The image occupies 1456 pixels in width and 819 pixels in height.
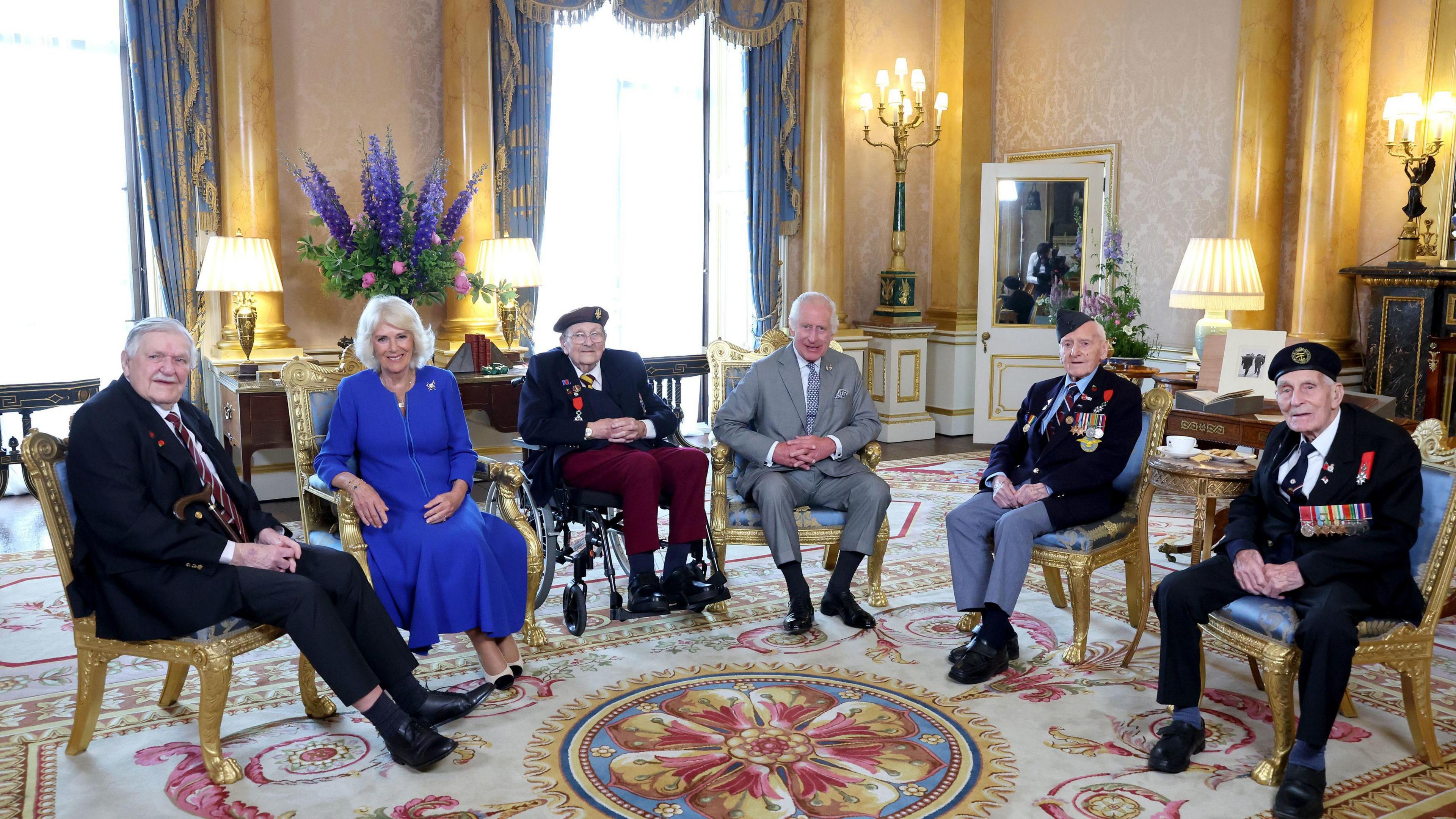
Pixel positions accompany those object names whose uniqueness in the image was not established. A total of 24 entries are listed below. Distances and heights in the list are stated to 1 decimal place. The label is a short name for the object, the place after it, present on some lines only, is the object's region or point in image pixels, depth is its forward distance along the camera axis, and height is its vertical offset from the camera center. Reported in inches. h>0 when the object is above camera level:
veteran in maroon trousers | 163.5 -27.2
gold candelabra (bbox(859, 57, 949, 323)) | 324.2 +24.3
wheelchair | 163.8 -41.1
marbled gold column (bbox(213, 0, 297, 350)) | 239.0 +31.8
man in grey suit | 165.9 -26.8
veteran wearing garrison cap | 149.8 -30.0
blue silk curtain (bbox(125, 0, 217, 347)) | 237.3 +30.3
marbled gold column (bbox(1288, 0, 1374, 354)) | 249.9 +23.7
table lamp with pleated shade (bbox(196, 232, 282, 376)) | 224.8 +0.3
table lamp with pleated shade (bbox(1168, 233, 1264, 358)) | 229.3 -1.5
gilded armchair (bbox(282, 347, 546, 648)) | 148.9 -27.5
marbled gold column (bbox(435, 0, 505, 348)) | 264.4 +37.6
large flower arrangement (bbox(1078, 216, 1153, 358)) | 259.0 -7.7
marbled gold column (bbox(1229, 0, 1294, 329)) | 265.1 +33.2
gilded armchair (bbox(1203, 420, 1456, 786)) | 113.5 -38.0
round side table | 145.0 -27.4
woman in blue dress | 135.9 -29.1
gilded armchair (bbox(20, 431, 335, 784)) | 113.1 -38.7
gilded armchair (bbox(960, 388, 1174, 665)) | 150.3 -37.9
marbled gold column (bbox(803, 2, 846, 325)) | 316.2 +34.2
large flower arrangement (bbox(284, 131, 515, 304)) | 235.0 +5.8
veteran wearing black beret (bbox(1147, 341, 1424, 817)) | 109.0 -30.5
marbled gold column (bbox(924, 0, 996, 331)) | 340.2 +36.5
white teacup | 156.1 -24.7
